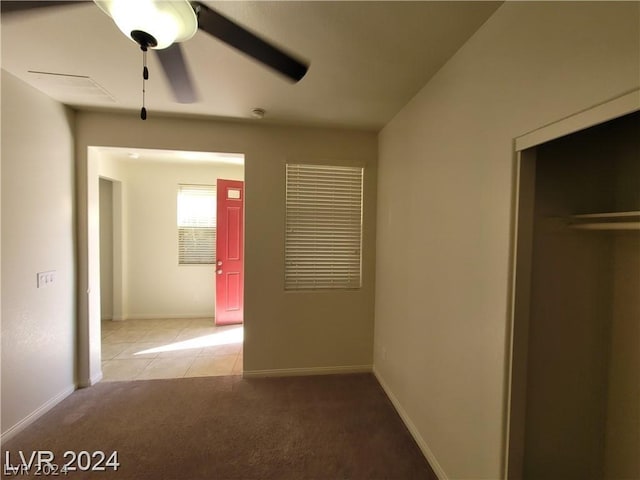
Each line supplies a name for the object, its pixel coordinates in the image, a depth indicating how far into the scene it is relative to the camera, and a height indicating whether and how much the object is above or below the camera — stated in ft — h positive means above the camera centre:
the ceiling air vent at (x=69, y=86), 5.91 +3.41
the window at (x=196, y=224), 14.43 +0.30
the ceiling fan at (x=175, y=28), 3.01 +2.67
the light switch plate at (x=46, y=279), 6.63 -1.34
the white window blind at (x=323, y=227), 8.85 +0.14
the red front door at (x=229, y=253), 13.20 -1.18
